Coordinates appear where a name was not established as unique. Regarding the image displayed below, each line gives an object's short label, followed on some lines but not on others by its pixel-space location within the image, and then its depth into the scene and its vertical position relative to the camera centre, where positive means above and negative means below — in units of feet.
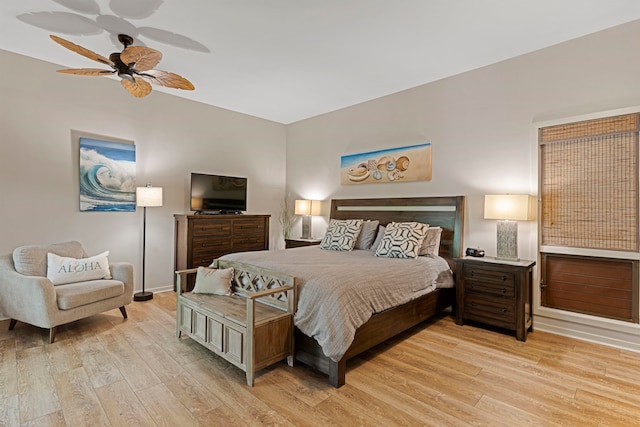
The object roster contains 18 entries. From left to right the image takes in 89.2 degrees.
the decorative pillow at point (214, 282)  9.86 -2.14
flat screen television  16.05 +0.97
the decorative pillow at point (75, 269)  10.72 -1.96
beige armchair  9.61 -2.56
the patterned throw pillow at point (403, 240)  11.76 -1.02
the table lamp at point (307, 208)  18.30 +0.26
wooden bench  7.55 -2.75
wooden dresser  14.99 -1.23
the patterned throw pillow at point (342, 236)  13.84 -1.00
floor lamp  14.03 +0.52
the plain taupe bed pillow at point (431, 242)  12.43 -1.12
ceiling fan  8.76 +4.32
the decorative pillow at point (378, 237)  13.87 -1.05
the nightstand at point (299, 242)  16.98 -1.60
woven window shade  9.67 +0.97
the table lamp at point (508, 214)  10.74 -0.01
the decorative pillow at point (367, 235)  14.26 -0.99
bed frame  8.03 -2.76
